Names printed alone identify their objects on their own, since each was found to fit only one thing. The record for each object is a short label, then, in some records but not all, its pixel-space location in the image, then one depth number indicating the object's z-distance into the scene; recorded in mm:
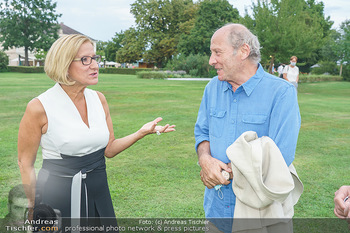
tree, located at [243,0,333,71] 28062
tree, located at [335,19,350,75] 29175
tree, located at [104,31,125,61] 106206
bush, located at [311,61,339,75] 58406
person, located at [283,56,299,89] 16453
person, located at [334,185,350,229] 2150
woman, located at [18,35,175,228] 2461
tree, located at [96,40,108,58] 128425
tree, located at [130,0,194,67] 68750
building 100094
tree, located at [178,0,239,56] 54875
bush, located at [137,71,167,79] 42969
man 2316
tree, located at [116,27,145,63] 71062
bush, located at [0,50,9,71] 63406
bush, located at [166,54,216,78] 47075
